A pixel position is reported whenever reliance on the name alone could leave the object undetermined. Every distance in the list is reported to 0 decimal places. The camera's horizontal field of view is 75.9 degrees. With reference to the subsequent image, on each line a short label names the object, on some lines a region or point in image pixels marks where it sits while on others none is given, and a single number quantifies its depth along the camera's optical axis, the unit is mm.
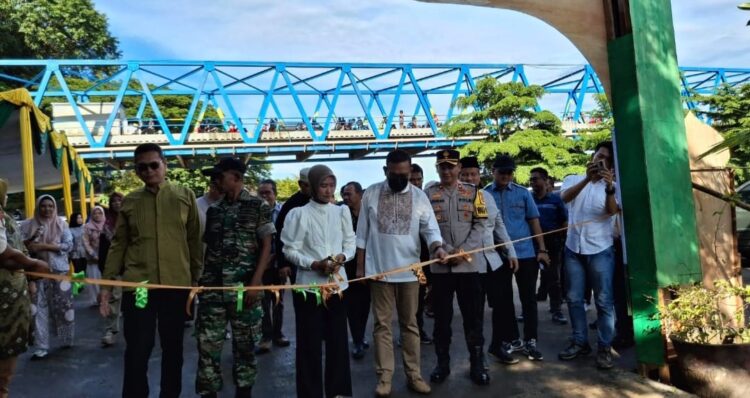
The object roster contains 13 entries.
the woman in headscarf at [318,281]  3092
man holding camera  3654
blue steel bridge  25734
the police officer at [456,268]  3496
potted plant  2748
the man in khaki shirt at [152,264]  2875
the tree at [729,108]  16328
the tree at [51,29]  25750
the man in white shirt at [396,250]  3340
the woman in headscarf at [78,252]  6598
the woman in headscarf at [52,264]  4828
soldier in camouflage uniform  3033
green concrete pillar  3240
